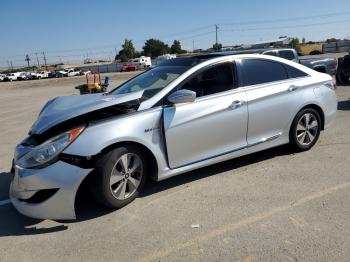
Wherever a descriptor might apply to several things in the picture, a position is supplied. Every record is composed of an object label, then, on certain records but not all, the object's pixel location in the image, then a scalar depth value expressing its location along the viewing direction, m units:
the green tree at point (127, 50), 129.79
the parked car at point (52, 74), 72.38
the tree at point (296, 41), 95.62
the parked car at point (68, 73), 71.06
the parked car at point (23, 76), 71.62
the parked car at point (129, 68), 71.62
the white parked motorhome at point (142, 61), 76.19
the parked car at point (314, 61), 13.79
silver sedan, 4.08
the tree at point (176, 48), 124.19
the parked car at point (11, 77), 70.07
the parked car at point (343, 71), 15.19
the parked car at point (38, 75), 71.61
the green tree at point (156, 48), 132.12
